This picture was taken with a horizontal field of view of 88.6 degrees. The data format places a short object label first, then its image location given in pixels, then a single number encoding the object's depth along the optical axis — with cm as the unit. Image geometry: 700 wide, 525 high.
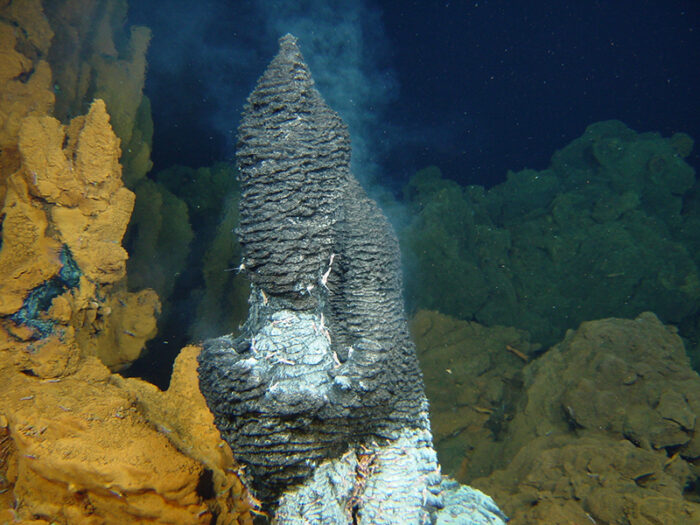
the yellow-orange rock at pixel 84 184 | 234
